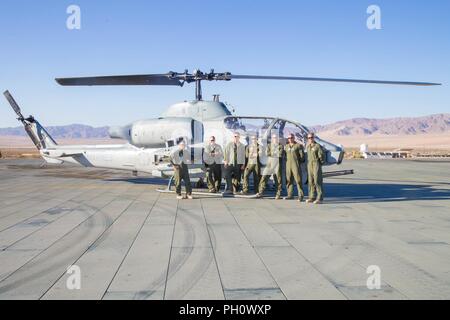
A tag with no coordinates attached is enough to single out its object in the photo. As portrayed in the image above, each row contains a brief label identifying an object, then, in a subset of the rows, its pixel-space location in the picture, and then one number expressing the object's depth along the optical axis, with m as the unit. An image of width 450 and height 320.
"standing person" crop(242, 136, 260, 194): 11.61
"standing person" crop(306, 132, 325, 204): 10.70
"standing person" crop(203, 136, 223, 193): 12.08
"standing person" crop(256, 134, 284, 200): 11.51
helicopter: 11.88
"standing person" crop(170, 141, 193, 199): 11.59
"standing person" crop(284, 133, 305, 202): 11.09
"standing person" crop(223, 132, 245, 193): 11.82
